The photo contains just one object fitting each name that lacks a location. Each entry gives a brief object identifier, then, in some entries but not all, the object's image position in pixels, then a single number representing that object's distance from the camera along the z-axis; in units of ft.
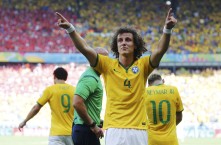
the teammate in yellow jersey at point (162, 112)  47.30
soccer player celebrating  29.62
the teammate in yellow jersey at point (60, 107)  48.59
